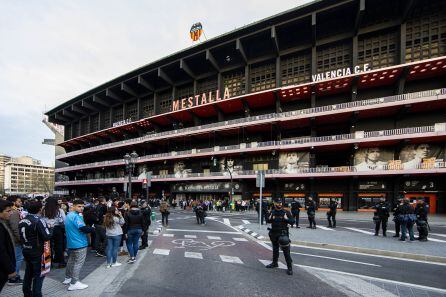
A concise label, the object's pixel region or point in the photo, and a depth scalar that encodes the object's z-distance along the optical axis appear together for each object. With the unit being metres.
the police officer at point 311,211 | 14.93
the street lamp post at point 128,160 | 21.35
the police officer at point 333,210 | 15.33
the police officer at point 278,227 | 6.84
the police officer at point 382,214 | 12.05
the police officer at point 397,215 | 11.49
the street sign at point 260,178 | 14.38
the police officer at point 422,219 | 11.02
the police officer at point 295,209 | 15.48
